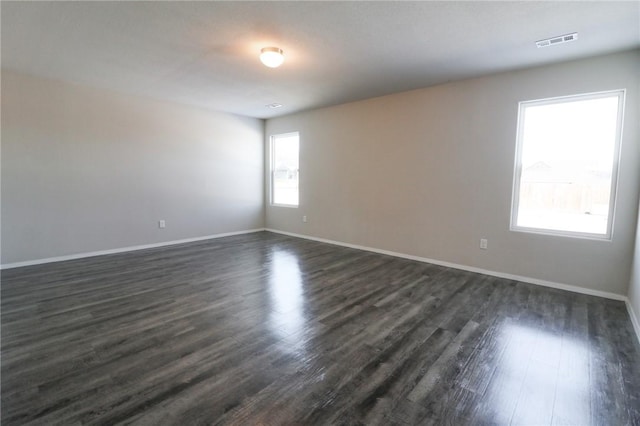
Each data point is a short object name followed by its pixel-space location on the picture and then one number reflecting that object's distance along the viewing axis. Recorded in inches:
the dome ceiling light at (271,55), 117.1
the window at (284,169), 253.4
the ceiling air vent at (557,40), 107.6
